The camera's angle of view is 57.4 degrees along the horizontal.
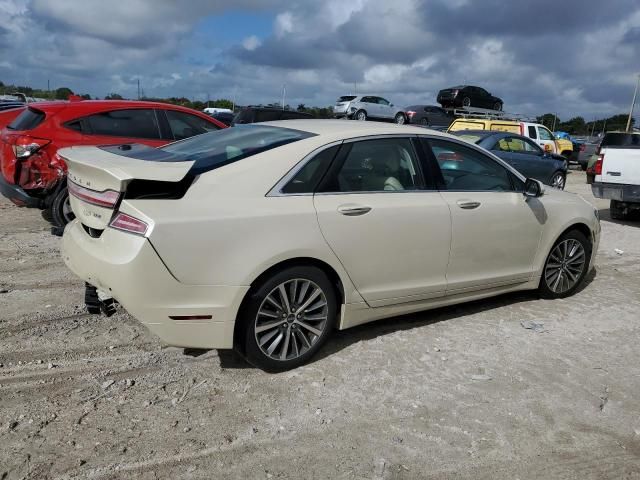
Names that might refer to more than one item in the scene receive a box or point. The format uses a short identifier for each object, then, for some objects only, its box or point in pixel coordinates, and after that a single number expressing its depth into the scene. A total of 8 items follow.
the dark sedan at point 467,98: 30.33
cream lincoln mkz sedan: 3.36
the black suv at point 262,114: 16.70
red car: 6.97
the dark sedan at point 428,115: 28.56
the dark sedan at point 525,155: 12.77
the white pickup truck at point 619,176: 9.80
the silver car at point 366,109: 28.59
